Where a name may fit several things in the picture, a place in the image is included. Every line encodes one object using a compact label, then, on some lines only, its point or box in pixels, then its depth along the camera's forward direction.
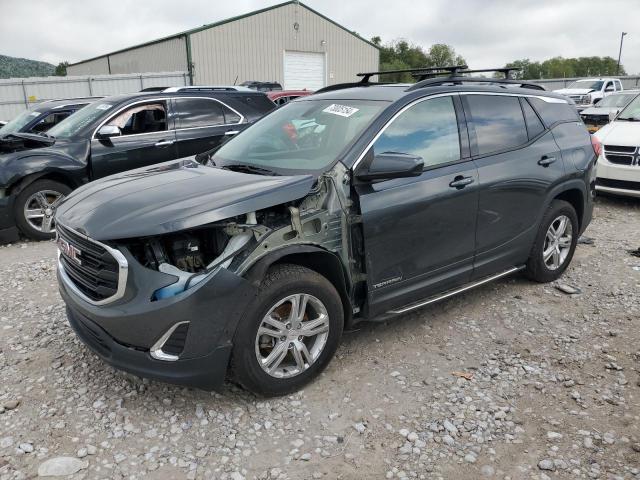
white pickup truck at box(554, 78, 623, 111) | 23.70
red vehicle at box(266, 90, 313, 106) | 11.95
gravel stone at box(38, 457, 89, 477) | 2.61
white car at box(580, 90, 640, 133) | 12.95
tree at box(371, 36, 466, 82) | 68.35
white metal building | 26.06
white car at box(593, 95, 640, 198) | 7.84
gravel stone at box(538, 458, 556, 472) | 2.63
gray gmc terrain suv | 2.79
